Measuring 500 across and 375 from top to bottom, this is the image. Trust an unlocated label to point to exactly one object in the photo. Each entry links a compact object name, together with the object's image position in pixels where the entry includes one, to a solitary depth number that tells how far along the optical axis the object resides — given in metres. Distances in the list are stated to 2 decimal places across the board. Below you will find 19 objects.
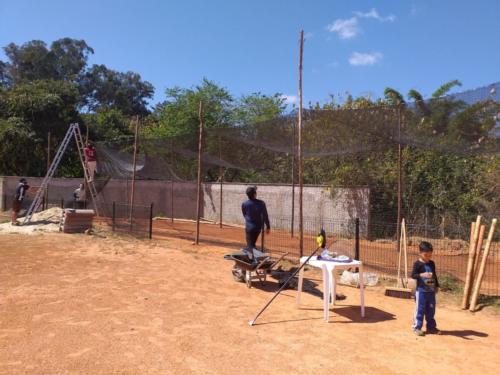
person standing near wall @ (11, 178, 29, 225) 14.08
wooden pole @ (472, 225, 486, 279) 6.24
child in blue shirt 5.04
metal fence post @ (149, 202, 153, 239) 12.00
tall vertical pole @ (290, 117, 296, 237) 10.93
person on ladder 14.81
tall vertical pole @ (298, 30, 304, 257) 8.38
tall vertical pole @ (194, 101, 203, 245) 10.97
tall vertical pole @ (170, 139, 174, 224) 14.25
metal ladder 14.73
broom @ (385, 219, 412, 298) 6.80
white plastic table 5.37
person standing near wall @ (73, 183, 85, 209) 16.84
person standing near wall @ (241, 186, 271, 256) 7.49
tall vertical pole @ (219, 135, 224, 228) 13.81
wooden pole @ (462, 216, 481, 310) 6.26
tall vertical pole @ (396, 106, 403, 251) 8.20
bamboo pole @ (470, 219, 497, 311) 6.13
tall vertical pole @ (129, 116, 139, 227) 12.46
